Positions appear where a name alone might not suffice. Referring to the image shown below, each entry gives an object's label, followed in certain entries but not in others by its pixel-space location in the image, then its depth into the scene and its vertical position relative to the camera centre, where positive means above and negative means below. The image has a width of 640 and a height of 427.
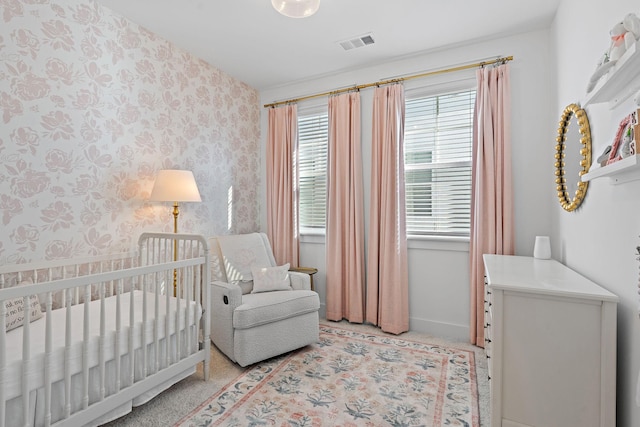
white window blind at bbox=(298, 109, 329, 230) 3.50 +0.49
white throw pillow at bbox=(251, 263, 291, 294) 2.71 -0.57
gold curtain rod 2.64 +1.23
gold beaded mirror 1.67 +0.34
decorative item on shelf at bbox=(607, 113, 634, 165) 1.09 +0.26
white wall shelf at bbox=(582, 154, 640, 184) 0.99 +0.16
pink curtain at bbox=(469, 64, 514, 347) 2.54 +0.27
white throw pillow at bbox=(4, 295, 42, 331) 1.56 -0.51
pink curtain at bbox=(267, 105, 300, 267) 3.50 +0.26
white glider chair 2.25 -0.68
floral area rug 1.73 -1.09
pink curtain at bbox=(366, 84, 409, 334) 2.93 -0.02
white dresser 1.32 -0.60
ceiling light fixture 1.82 +1.17
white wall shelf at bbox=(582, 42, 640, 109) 1.00 +0.47
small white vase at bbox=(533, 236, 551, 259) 2.27 -0.23
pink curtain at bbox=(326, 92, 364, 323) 3.12 -0.01
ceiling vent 2.64 +1.43
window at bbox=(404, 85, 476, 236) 2.83 +0.47
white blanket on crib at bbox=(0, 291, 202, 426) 1.29 -0.61
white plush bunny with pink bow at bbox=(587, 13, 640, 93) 1.04 +0.58
